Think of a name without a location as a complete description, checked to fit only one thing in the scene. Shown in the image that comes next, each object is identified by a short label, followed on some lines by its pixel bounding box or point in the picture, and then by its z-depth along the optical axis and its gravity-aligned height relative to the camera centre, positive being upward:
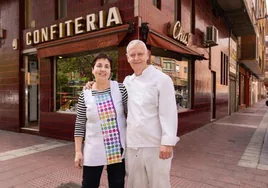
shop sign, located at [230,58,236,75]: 14.65 +1.89
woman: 2.12 -0.32
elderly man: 1.96 -0.27
